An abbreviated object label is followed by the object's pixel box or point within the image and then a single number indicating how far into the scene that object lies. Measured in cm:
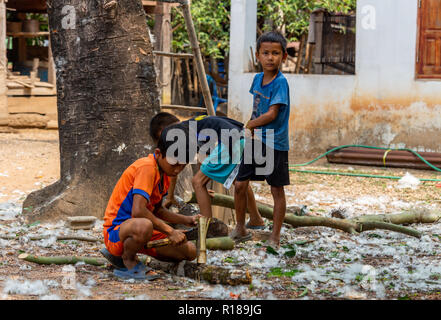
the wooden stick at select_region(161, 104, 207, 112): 765
